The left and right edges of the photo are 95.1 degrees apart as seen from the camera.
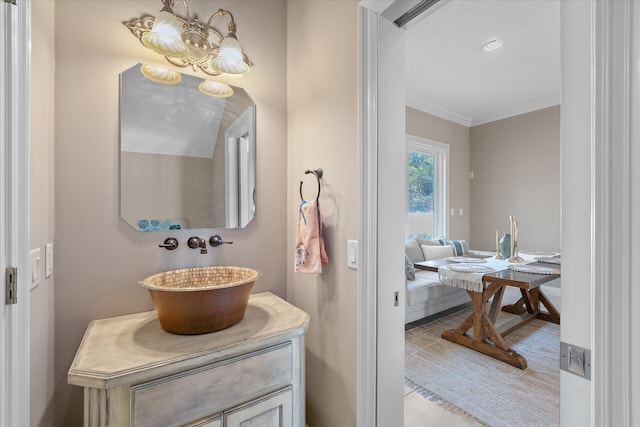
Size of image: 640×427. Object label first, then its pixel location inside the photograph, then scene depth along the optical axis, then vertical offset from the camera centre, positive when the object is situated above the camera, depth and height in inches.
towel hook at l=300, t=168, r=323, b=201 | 58.6 +8.1
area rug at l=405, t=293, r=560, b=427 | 71.2 -48.0
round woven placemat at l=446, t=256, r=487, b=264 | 122.4 -20.2
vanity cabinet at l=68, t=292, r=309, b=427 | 34.4 -21.0
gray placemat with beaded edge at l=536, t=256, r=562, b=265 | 120.9 -19.7
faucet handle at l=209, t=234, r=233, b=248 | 60.3 -5.7
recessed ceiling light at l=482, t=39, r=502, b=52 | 108.7 +64.0
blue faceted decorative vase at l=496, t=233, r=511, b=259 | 130.4 -14.9
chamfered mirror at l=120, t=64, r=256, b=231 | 53.6 +11.6
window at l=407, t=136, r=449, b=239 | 181.2 +16.9
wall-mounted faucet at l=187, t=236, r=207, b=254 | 57.6 -5.9
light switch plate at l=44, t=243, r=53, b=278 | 42.5 -6.8
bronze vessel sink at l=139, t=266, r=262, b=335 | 41.4 -13.7
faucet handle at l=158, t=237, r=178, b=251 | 55.7 -5.8
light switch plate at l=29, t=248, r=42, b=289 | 36.5 -6.7
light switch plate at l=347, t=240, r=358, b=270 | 50.1 -7.0
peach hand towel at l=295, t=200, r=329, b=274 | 54.8 -5.9
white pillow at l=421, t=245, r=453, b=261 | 151.2 -20.0
